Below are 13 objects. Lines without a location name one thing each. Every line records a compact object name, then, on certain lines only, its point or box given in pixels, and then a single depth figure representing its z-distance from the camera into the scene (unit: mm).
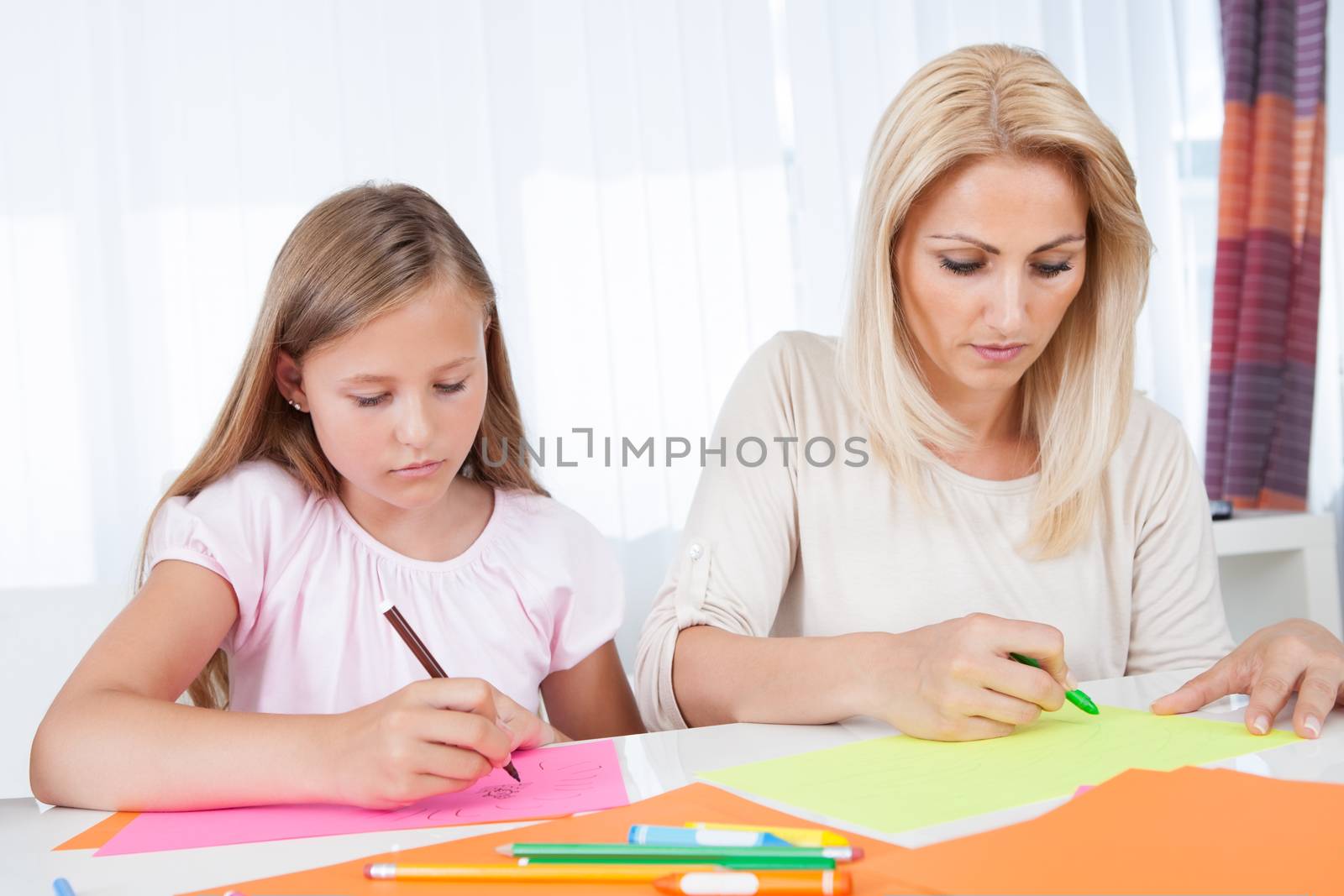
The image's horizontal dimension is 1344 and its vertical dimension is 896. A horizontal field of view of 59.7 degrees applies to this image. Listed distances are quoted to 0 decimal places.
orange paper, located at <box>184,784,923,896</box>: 557
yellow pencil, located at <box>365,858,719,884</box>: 553
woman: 1067
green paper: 667
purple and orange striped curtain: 2594
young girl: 1002
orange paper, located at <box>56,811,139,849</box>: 676
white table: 611
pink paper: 678
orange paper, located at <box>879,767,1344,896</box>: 542
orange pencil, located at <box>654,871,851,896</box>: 521
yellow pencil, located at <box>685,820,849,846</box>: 575
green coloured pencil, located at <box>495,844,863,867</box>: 544
